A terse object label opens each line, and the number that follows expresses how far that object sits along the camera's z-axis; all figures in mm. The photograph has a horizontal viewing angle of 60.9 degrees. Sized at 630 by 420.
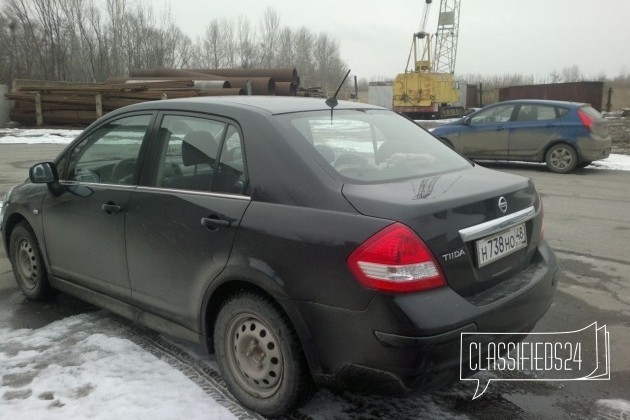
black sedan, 2297
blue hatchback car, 11398
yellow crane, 34219
